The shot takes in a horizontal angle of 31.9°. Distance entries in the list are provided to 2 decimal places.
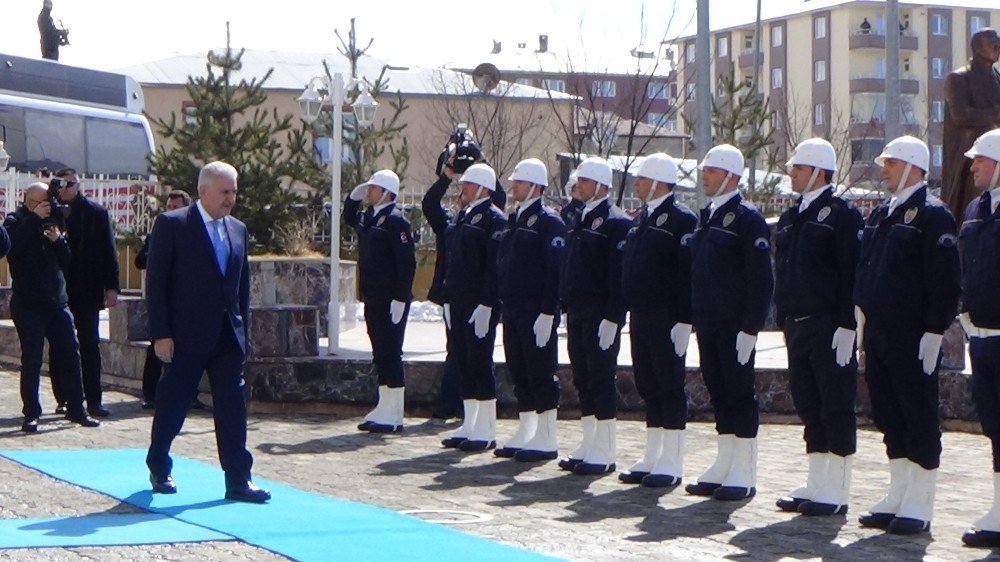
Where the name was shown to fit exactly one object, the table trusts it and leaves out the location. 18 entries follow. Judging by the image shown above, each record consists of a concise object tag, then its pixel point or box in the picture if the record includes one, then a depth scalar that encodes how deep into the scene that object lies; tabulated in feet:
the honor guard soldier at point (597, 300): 40.42
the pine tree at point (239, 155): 89.51
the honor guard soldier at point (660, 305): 38.19
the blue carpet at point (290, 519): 29.17
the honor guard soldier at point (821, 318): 34.01
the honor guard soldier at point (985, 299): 30.53
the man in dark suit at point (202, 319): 34.22
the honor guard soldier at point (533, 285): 42.63
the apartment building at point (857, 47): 311.68
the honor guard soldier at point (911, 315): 31.65
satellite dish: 84.30
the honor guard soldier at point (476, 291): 45.03
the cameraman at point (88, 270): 50.29
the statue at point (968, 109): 58.95
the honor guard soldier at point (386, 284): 48.14
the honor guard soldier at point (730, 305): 35.86
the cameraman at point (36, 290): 46.98
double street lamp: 56.90
